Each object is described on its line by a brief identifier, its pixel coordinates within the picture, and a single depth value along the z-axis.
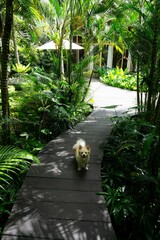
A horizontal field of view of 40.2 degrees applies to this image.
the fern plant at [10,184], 2.68
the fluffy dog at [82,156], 3.24
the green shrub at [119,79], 11.52
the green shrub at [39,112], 5.02
